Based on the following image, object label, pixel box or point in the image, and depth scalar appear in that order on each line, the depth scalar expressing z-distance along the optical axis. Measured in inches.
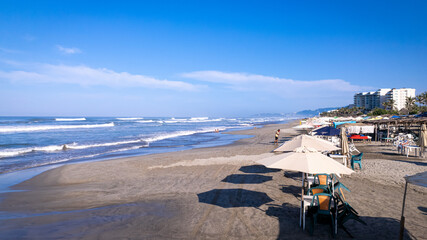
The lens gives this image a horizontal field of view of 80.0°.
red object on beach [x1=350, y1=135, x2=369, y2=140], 796.0
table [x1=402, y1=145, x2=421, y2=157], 515.3
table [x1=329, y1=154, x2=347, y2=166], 411.0
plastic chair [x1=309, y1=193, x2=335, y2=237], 194.4
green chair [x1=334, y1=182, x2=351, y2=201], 257.4
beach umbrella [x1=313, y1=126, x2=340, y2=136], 617.4
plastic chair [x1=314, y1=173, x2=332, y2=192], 259.6
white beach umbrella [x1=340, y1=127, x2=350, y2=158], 431.2
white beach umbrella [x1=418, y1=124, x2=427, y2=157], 468.5
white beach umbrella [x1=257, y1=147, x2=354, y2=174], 183.1
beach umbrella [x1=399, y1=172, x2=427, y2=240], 132.6
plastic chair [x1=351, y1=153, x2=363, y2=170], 402.0
